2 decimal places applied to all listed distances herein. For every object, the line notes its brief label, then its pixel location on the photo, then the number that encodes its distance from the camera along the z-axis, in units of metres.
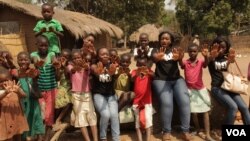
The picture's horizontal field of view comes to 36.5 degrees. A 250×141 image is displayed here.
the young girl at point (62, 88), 5.02
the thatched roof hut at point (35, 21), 13.91
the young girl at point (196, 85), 5.32
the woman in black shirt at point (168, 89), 5.21
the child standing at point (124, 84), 5.15
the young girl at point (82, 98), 5.01
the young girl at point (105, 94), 4.94
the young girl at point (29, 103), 4.71
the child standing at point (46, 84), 5.08
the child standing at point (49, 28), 5.98
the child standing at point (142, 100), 5.12
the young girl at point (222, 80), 5.18
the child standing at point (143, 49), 5.46
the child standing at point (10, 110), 4.25
